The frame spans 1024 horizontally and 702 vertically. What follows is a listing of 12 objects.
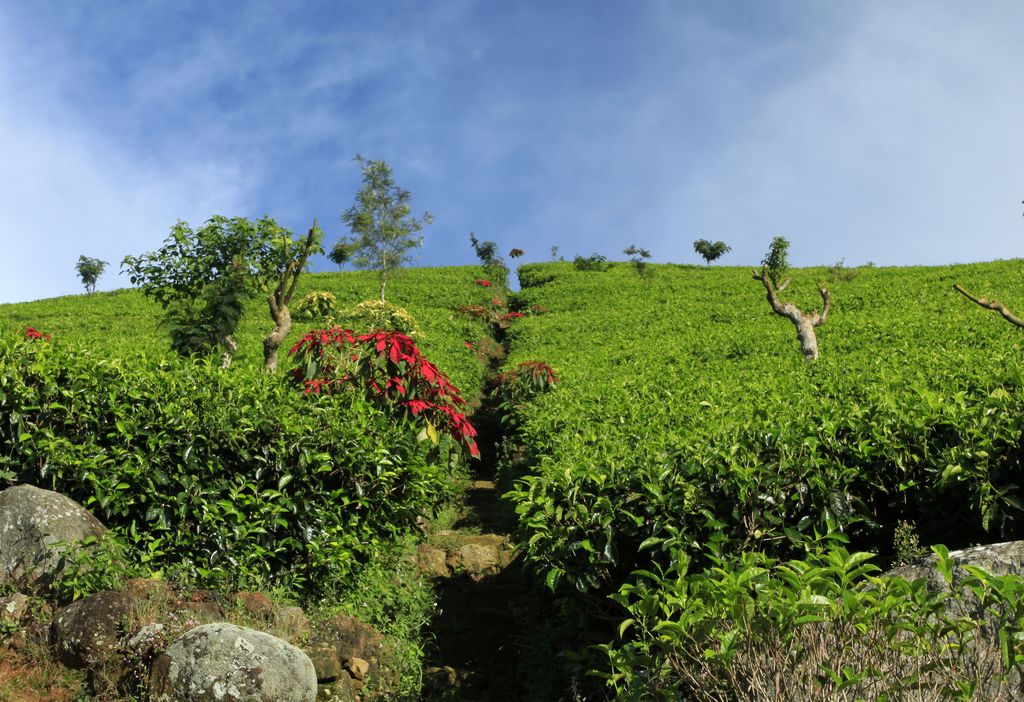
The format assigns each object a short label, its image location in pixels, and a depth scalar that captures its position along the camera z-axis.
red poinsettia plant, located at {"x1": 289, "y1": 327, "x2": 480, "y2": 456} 8.67
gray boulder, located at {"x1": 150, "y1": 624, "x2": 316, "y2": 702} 5.14
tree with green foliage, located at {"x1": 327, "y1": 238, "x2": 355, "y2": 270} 28.91
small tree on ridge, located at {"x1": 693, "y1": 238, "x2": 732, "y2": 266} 55.88
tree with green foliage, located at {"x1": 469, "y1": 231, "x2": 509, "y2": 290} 44.78
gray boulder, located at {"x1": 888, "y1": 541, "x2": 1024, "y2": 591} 4.17
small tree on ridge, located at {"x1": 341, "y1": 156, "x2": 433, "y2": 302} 28.86
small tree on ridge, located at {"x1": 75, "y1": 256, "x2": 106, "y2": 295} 56.22
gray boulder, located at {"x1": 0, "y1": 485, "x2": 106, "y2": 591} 6.04
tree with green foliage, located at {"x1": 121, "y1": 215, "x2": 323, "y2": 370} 11.83
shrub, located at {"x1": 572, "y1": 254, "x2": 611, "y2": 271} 45.50
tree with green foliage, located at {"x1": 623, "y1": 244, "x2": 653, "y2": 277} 39.75
